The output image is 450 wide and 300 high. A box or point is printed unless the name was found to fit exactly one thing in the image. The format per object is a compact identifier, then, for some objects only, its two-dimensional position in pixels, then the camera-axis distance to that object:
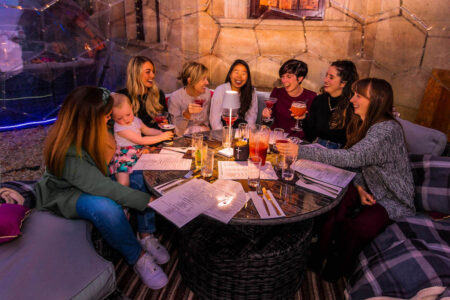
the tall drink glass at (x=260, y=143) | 1.43
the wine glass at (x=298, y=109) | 2.09
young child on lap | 1.80
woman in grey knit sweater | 1.55
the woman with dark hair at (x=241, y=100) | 2.67
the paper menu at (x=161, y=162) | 1.49
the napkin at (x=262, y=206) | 1.11
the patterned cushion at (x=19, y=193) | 1.44
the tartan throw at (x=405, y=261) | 1.18
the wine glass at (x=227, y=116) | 1.91
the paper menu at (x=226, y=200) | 1.09
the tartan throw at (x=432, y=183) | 1.60
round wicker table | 1.32
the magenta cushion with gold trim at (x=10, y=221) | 1.21
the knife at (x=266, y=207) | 1.13
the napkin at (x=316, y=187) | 1.28
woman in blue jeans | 1.39
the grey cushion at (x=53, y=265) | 1.02
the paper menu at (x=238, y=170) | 1.43
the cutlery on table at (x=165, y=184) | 1.29
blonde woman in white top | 2.60
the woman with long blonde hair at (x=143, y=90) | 2.41
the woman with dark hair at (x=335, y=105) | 2.26
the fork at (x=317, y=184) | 1.31
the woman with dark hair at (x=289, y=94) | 2.52
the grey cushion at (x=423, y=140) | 1.72
